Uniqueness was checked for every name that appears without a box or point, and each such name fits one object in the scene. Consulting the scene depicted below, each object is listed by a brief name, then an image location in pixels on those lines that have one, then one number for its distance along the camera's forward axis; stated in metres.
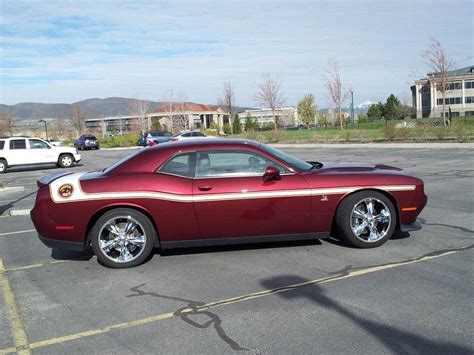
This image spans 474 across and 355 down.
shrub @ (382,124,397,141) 28.22
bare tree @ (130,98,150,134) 69.00
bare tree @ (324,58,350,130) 49.72
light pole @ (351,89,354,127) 55.96
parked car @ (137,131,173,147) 41.16
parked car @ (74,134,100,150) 47.76
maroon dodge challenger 5.66
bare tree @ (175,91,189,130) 70.45
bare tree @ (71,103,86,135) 79.04
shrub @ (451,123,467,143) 24.05
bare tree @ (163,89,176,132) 69.81
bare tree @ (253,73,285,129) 56.16
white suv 23.29
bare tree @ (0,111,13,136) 58.38
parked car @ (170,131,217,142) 37.81
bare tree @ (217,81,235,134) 60.62
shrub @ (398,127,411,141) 27.56
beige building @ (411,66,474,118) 79.38
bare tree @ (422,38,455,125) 39.56
